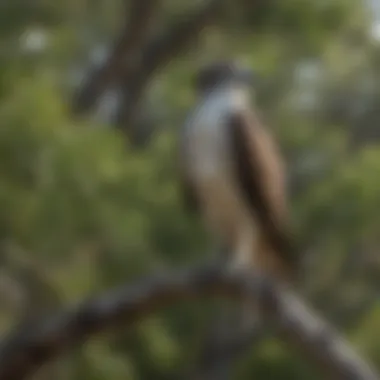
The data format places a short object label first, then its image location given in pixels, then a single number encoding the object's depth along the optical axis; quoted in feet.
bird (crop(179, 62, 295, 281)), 28.72
